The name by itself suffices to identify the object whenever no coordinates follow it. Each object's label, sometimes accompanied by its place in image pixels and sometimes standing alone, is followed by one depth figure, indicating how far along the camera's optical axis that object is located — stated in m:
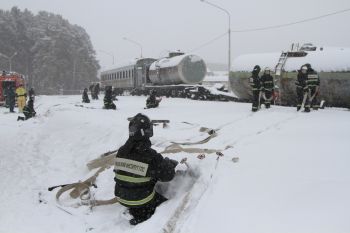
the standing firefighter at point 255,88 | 14.59
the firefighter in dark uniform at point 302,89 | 13.62
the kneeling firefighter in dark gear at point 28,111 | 19.09
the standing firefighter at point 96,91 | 33.06
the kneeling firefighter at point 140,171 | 5.98
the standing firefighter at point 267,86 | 14.40
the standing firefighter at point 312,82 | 13.51
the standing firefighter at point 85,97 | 26.88
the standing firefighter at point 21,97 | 22.70
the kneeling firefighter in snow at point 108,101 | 19.67
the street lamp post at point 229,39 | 30.63
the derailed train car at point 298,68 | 14.88
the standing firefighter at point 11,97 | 22.95
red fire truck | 28.58
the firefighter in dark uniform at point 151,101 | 19.75
